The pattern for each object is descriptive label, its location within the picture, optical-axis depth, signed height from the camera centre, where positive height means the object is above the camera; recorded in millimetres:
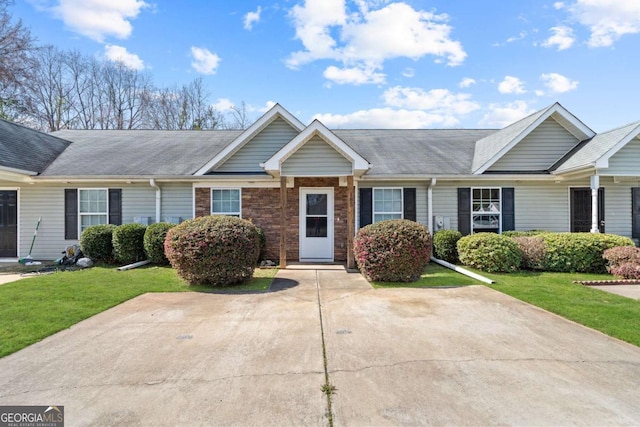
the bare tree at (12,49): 18000 +9300
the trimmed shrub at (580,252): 8891 -1034
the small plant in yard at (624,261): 8109 -1208
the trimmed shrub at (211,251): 7262 -832
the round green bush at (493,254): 8836 -1074
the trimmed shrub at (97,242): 10109 -856
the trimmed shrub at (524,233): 10253 -602
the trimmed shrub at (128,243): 9905 -868
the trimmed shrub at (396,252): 7738 -899
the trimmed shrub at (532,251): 9086 -1043
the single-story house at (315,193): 10906 +732
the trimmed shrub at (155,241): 9805 -797
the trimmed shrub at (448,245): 10328 -971
